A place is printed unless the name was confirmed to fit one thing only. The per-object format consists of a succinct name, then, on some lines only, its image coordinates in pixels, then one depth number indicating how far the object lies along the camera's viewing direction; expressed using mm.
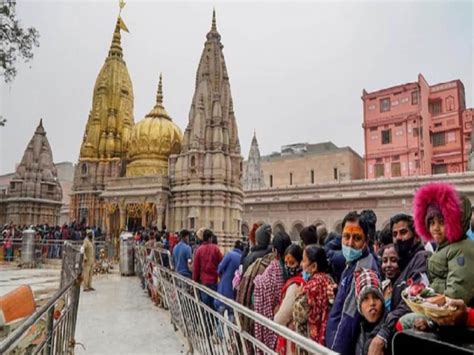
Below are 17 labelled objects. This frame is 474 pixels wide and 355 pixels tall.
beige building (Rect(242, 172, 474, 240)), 25203
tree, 10281
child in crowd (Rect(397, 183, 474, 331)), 1711
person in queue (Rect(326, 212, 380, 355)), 2166
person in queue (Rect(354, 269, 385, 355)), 2035
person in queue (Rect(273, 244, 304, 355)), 2748
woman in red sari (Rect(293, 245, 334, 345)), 2637
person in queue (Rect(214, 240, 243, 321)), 4988
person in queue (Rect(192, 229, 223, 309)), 5570
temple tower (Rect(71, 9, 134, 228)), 24891
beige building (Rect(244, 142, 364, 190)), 37625
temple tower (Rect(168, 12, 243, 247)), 20078
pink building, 30344
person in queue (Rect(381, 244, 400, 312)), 2414
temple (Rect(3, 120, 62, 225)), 28125
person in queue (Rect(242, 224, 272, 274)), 4156
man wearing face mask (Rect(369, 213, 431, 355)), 1845
